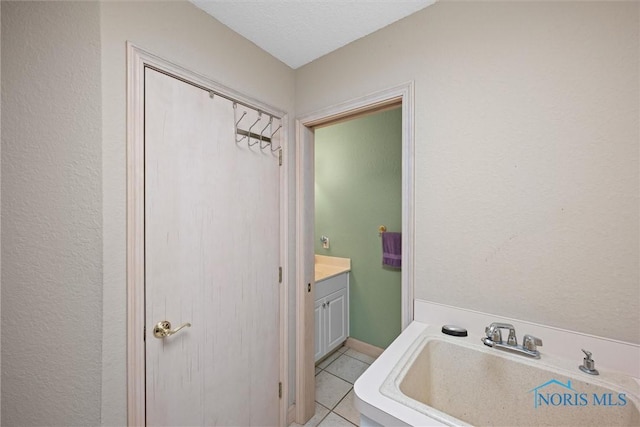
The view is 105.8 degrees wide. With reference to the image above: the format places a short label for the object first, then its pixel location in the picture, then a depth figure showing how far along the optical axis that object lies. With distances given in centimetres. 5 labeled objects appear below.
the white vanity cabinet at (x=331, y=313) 216
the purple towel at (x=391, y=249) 220
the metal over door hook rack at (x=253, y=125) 121
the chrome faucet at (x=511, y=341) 88
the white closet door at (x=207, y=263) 101
